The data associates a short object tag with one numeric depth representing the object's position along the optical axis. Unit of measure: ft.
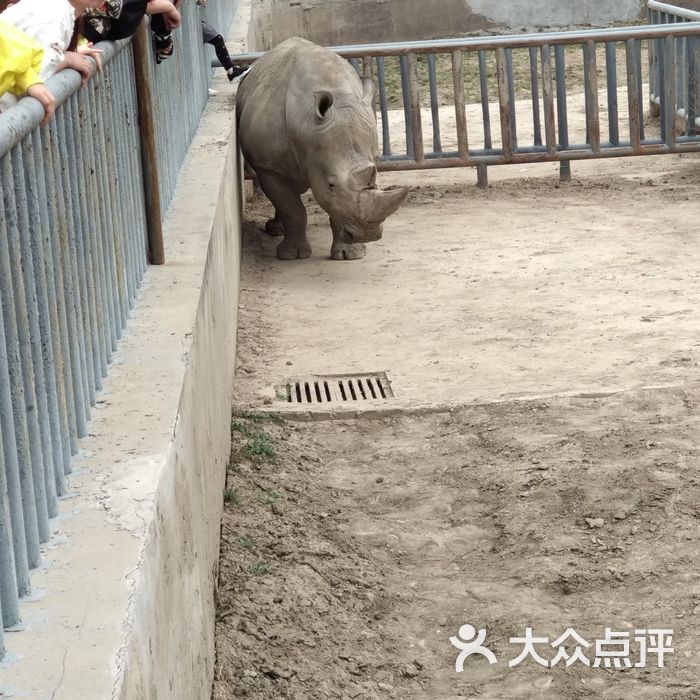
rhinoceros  26.86
